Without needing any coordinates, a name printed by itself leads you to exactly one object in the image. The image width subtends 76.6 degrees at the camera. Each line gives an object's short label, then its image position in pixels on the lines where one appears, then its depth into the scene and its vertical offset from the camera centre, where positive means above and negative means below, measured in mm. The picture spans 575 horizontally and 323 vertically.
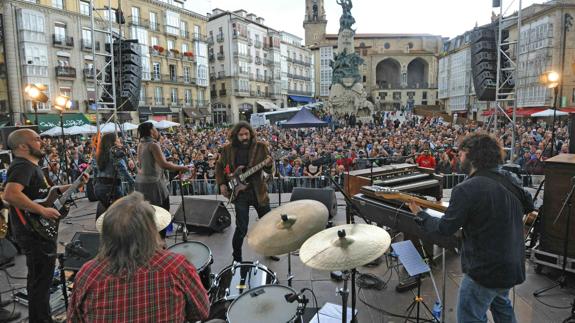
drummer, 1645 -665
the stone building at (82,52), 27906 +7300
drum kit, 2564 -954
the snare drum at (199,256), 3357 -1198
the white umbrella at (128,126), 21491 +356
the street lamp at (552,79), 7254 +861
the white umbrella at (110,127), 19253 +301
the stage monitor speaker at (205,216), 6176 -1487
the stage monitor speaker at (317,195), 6422 -1190
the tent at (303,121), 15352 +267
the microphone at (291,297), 2621 -1225
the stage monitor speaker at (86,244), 4469 -1382
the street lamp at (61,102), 7874 +692
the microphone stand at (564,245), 3906 -1387
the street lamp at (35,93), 8194 +946
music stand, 3092 -1165
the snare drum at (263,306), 2596 -1314
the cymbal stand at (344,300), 2826 -1341
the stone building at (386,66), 68875 +11394
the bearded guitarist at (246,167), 4496 -525
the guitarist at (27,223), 3232 -777
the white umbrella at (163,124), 22033 +443
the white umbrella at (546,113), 20953 +475
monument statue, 31547 +4273
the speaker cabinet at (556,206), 4086 -983
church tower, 71062 +20717
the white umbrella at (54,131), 17961 +157
